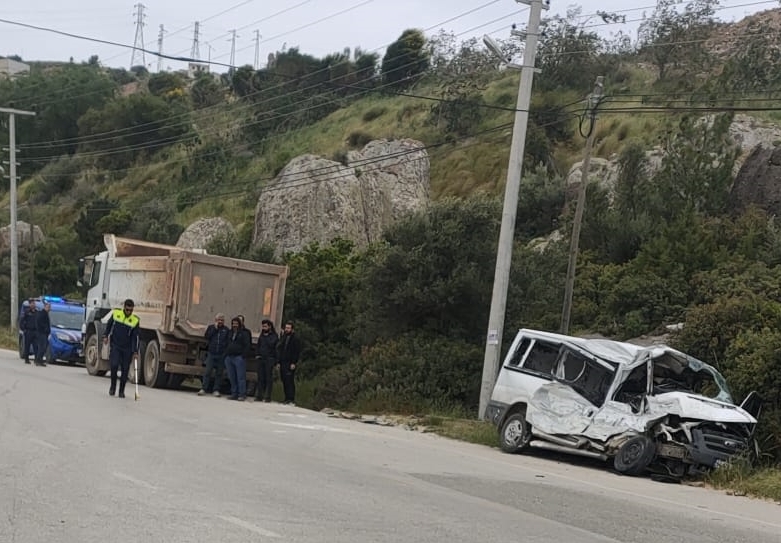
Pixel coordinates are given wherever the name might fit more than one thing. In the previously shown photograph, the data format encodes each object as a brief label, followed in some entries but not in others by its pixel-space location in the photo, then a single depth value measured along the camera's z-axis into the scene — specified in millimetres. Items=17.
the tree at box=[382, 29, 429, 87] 73812
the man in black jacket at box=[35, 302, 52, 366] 28409
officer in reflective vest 18469
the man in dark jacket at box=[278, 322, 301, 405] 21328
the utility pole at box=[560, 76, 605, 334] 22094
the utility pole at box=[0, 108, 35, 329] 44812
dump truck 21766
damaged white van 13125
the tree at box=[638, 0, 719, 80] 58031
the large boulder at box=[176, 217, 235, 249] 47781
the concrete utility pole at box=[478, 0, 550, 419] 18312
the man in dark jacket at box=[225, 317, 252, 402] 21156
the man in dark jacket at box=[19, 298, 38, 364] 28156
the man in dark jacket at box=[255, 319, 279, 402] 21266
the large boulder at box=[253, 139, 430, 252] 41906
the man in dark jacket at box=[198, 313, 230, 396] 21359
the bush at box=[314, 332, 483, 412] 20109
